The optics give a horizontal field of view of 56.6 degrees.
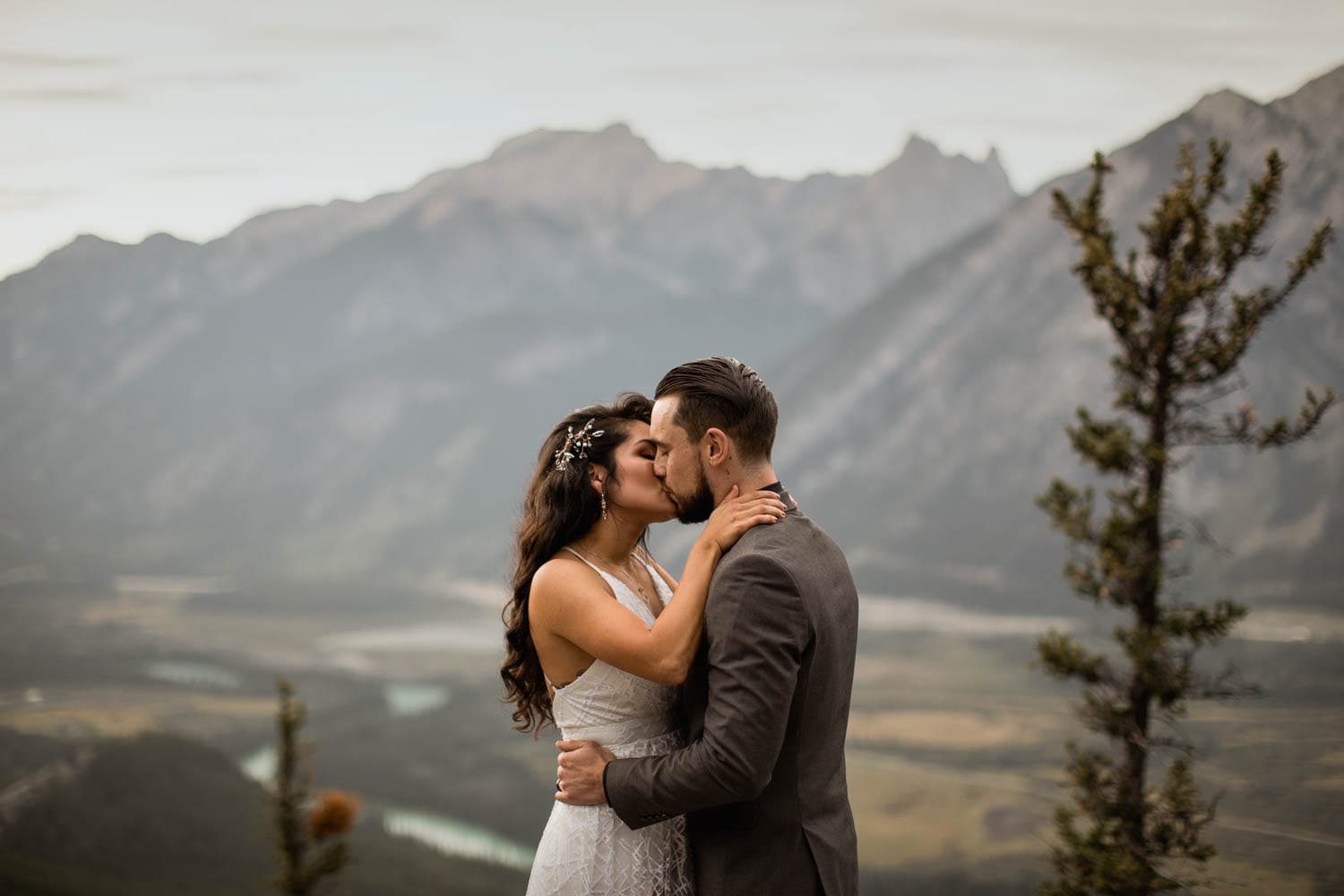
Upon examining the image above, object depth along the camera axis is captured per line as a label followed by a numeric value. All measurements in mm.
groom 3590
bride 4184
